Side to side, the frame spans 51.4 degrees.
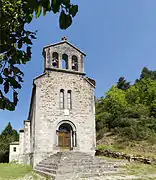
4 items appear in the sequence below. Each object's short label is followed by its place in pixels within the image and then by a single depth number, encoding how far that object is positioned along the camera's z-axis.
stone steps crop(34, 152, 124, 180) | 8.18
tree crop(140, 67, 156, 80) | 33.50
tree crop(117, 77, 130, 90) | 34.78
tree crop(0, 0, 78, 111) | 1.33
